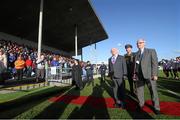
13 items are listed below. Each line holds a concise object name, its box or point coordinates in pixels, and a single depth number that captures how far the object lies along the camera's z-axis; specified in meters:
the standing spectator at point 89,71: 9.32
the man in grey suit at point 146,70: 3.18
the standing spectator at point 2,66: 5.36
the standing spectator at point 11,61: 7.30
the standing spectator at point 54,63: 8.84
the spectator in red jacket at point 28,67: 7.90
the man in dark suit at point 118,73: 3.58
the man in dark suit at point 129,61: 4.39
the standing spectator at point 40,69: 7.46
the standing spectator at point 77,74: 6.74
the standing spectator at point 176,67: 10.62
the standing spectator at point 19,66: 7.01
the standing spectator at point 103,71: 9.89
